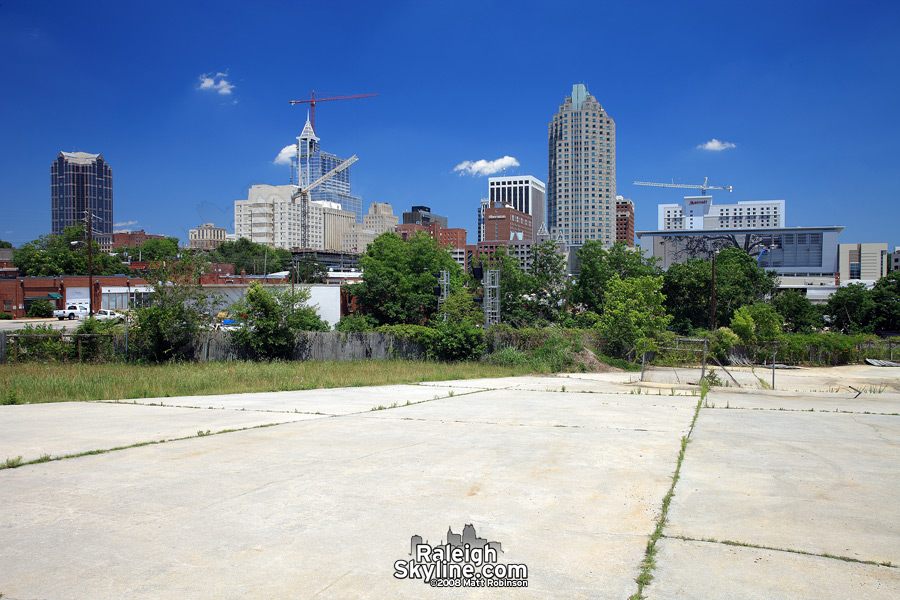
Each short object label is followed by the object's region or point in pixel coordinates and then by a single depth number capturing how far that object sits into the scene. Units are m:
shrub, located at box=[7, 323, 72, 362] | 28.22
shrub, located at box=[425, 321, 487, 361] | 33.22
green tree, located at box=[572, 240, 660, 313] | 54.31
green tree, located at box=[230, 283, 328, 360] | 31.46
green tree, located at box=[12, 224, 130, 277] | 81.25
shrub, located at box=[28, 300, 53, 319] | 61.09
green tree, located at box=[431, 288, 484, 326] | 41.19
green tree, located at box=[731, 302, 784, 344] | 38.16
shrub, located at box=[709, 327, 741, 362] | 37.00
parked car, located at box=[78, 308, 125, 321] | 51.62
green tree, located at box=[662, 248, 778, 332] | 51.62
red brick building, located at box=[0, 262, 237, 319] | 61.38
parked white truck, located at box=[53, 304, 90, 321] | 57.81
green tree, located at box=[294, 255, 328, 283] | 108.87
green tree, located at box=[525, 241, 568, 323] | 54.22
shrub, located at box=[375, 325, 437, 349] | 34.16
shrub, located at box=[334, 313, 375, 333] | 46.22
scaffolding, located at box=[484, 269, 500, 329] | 39.75
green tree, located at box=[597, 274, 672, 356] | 35.28
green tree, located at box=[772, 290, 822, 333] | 50.78
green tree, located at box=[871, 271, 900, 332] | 57.59
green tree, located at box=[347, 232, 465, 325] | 53.59
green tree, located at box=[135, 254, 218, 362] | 29.81
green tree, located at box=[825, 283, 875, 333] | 58.53
